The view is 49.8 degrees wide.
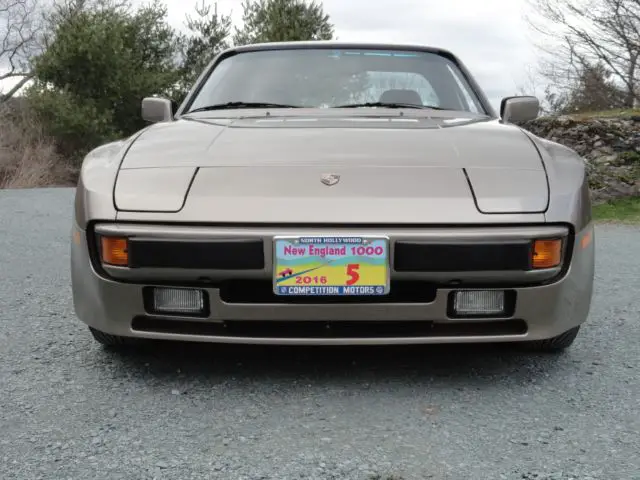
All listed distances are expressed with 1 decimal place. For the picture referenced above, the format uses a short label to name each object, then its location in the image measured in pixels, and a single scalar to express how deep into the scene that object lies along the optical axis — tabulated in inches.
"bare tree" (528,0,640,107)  489.4
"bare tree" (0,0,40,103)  1032.8
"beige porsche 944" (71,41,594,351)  81.7
